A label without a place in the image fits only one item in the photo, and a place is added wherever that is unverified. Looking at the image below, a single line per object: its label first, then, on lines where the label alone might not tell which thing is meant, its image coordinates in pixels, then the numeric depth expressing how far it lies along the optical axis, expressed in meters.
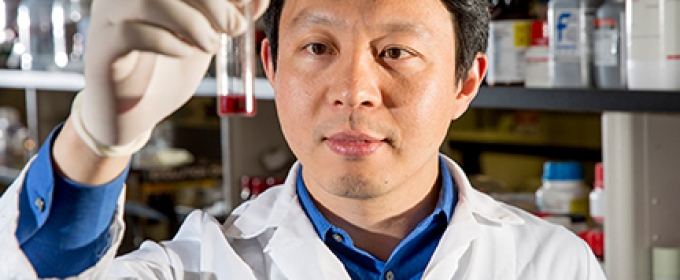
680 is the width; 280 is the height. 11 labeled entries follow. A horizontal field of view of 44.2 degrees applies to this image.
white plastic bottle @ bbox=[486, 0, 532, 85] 1.65
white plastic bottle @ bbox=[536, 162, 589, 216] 1.83
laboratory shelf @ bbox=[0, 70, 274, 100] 2.02
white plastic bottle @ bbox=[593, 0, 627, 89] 1.47
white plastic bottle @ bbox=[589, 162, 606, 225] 1.71
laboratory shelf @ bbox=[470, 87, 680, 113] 1.34
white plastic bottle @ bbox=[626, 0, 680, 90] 1.37
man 0.84
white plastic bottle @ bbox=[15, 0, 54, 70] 3.02
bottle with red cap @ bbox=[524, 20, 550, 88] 1.61
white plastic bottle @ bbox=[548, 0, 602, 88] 1.52
